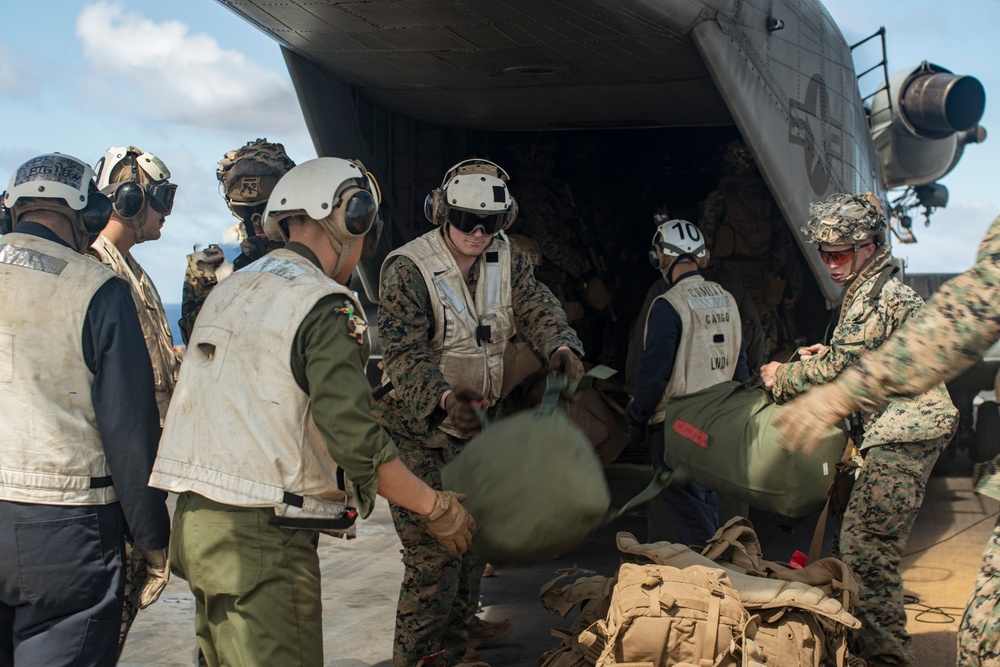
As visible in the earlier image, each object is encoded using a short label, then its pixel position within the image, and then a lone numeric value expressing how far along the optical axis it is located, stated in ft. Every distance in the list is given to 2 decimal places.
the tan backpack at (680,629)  9.97
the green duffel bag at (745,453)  12.13
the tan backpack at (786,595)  10.40
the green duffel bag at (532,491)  9.90
